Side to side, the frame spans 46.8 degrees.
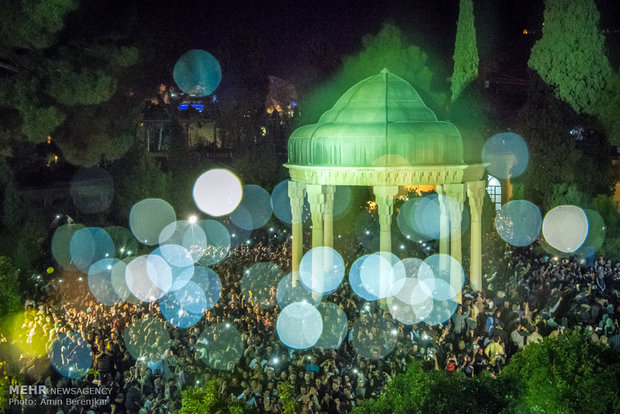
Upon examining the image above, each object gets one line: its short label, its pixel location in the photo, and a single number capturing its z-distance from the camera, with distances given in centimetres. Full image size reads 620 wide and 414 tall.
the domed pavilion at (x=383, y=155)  1455
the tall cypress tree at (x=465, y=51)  2625
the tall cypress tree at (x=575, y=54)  2480
